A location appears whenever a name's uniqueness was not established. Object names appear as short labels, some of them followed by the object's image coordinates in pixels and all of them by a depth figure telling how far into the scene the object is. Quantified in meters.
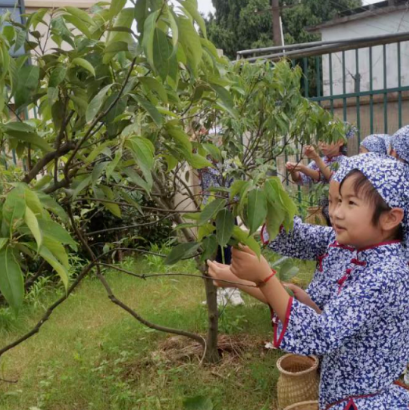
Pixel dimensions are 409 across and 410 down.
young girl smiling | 1.57
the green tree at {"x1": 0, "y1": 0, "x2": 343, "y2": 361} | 0.95
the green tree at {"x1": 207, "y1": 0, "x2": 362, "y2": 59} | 20.11
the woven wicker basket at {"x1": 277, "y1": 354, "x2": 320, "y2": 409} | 2.58
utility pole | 15.86
